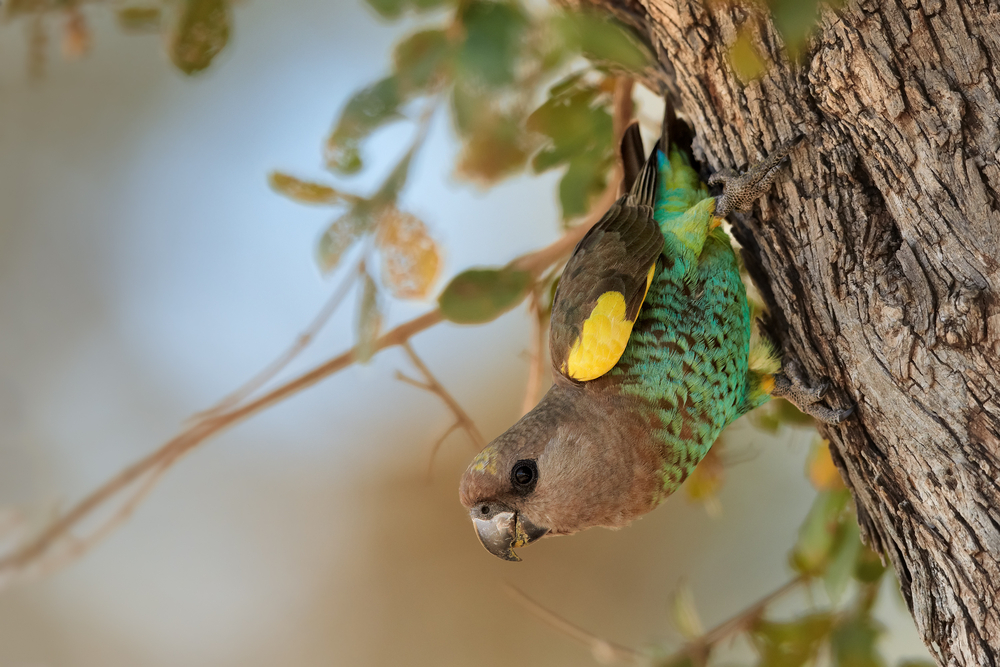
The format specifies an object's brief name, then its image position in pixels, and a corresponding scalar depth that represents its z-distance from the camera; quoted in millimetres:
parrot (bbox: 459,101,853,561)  3937
